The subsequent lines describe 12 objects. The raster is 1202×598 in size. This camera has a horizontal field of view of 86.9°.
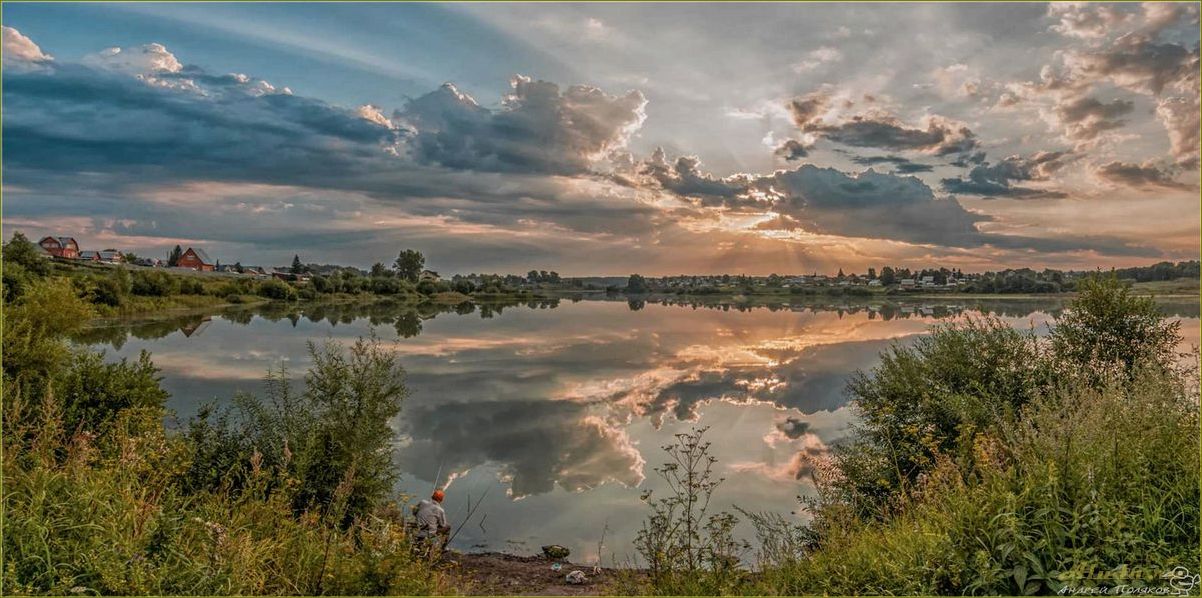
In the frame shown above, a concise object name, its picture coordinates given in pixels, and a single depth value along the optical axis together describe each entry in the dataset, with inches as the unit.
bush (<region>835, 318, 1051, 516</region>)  460.1
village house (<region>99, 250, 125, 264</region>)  2432.3
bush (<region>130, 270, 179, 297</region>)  2209.6
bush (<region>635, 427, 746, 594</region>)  265.9
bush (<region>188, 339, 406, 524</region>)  409.7
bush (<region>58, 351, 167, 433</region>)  450.2
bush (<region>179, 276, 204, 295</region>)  2493.8
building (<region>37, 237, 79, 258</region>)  2055.9
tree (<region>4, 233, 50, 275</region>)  1633.9
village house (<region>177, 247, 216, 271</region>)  2847.0
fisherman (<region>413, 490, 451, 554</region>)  431.8
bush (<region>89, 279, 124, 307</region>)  1899.6
